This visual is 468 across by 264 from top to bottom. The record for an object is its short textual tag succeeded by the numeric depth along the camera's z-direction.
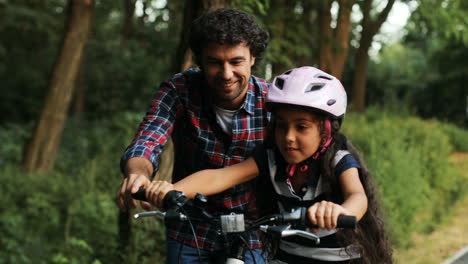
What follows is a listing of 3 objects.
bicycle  2.23
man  3.00
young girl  2.73
